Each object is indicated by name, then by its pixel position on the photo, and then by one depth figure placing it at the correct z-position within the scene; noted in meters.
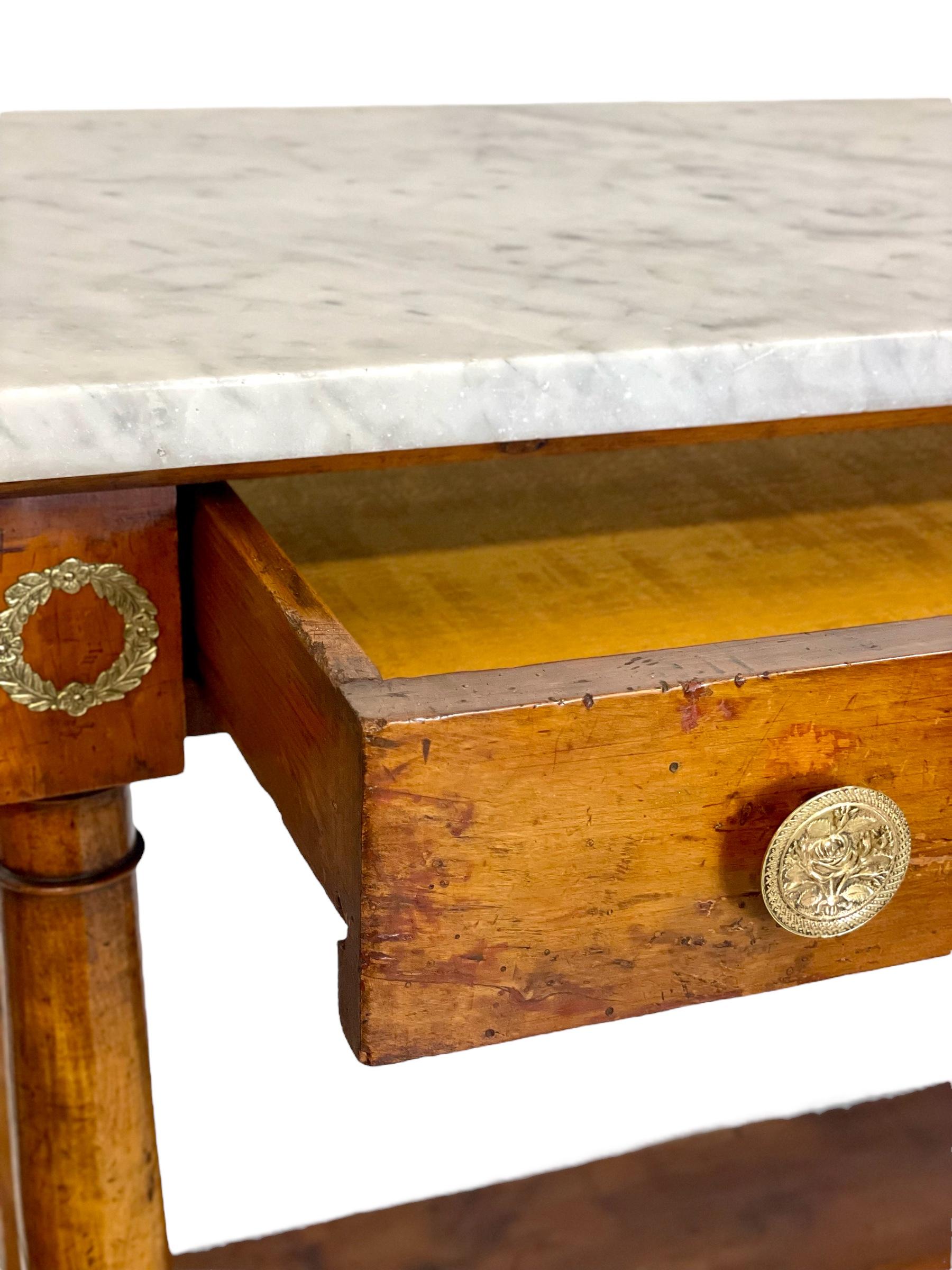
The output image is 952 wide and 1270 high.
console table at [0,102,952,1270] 0.58
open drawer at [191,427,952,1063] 0.56
